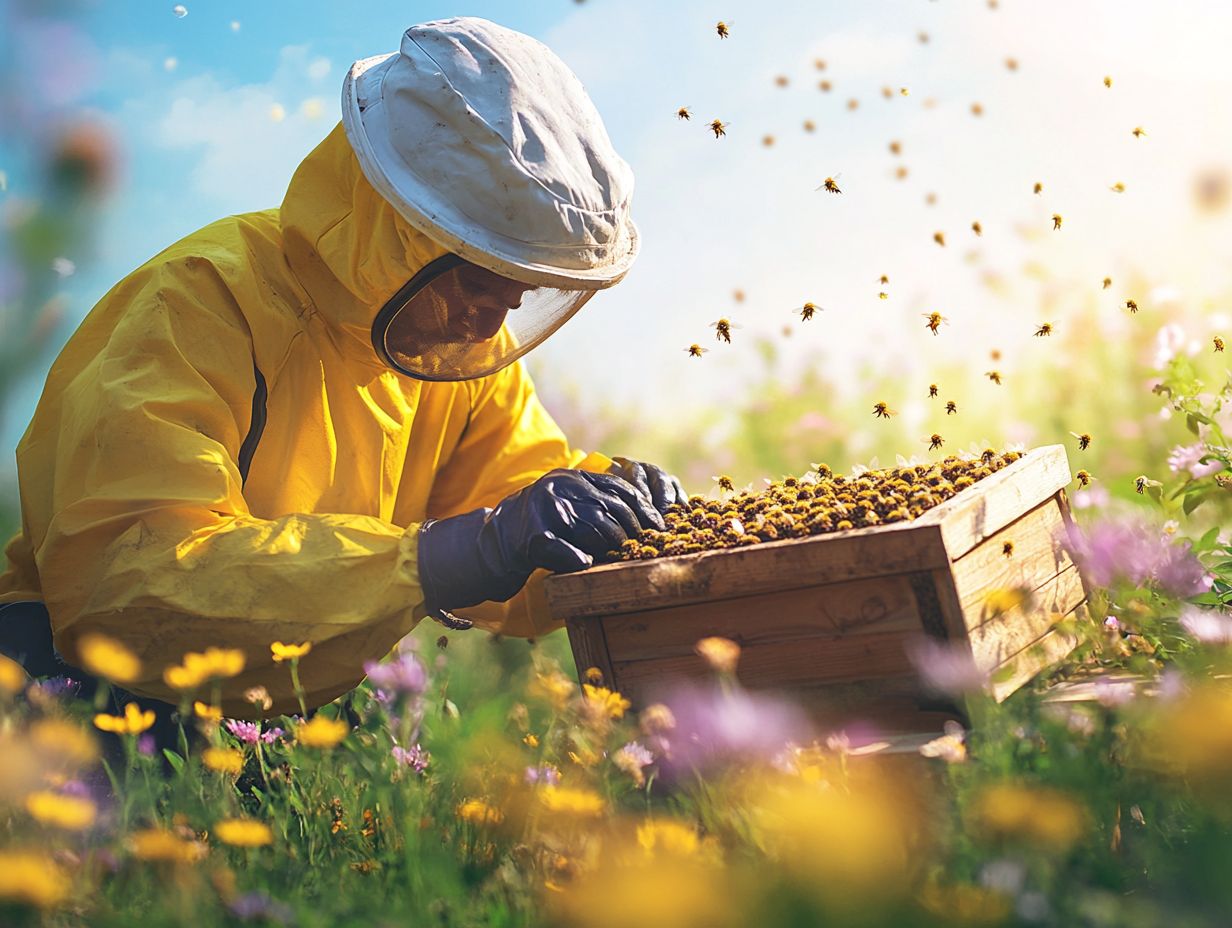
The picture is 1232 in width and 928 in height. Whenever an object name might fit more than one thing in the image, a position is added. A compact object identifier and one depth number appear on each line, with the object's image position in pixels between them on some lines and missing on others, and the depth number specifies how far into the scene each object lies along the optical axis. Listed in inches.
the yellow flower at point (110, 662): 63.7
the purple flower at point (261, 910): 53.0
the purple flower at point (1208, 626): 72.4
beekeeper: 90.2
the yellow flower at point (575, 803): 59.1
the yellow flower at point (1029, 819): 44.9
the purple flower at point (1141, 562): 86.3
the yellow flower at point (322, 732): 60.1
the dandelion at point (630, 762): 67.2
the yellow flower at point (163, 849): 51.4
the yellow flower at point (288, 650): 69.3
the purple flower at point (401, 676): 65.2
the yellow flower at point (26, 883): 45.8
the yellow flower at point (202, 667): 61.6
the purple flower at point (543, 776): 77.7
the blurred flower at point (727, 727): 62.8
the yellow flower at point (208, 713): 68.1
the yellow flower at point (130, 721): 65.1
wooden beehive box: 81.1
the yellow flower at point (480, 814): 71.9
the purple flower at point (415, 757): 79.4
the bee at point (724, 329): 115.3
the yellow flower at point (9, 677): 61.6
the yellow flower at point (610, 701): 73.9
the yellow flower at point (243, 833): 54.3
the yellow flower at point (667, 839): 53.7
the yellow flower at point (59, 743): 61.2
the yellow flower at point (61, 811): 52.5
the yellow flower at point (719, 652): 60.5
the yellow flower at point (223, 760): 66.1
